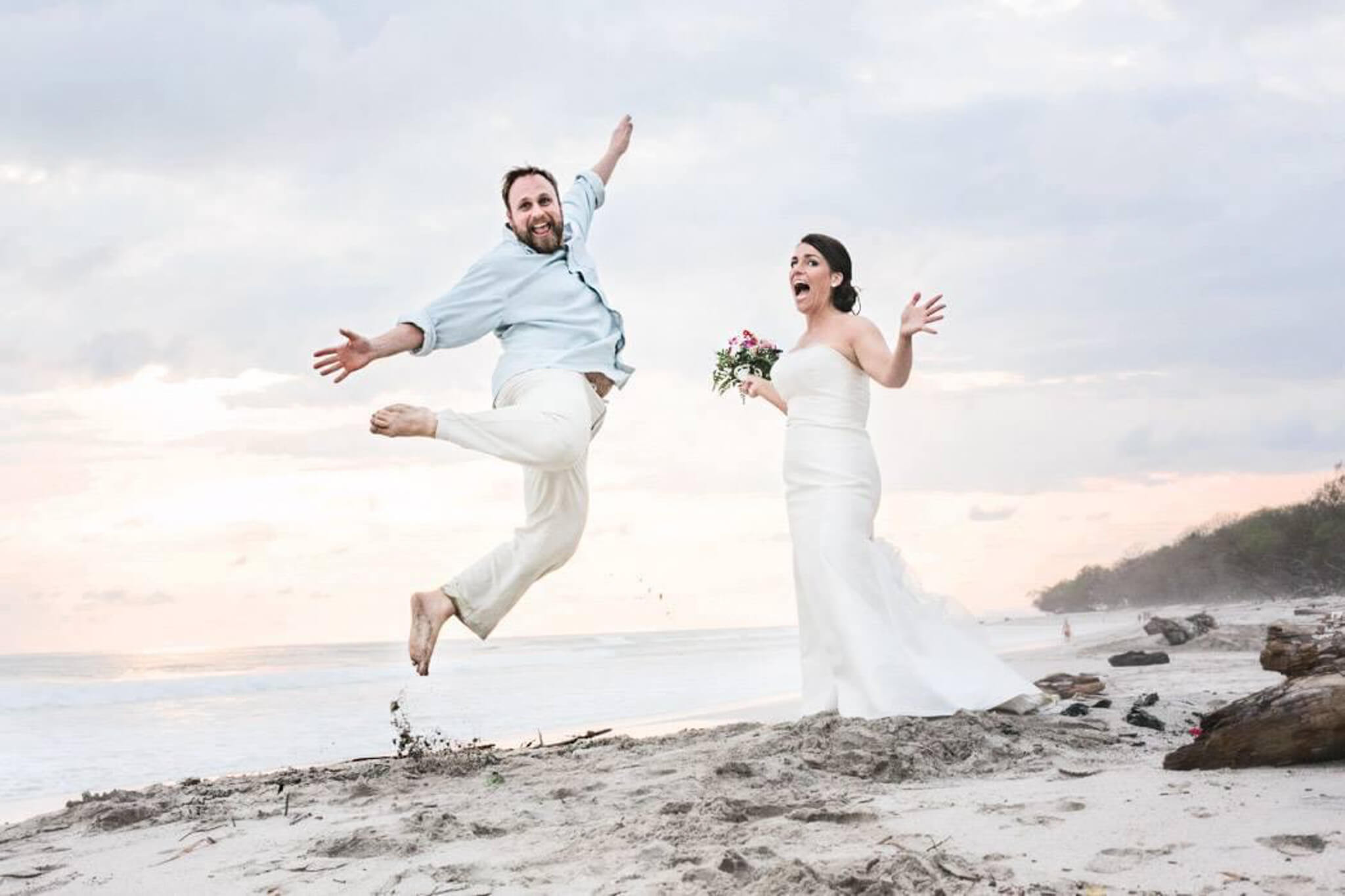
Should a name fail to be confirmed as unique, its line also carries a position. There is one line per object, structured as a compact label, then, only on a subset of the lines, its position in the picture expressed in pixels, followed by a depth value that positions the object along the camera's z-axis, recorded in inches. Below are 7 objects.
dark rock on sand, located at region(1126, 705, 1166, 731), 230.1
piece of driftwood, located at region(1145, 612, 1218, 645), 489.1
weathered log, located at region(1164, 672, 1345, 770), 163.0
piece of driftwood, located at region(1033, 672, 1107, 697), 295.6
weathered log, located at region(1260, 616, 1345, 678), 175.3
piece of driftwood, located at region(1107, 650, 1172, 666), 400.1
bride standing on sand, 231.3
